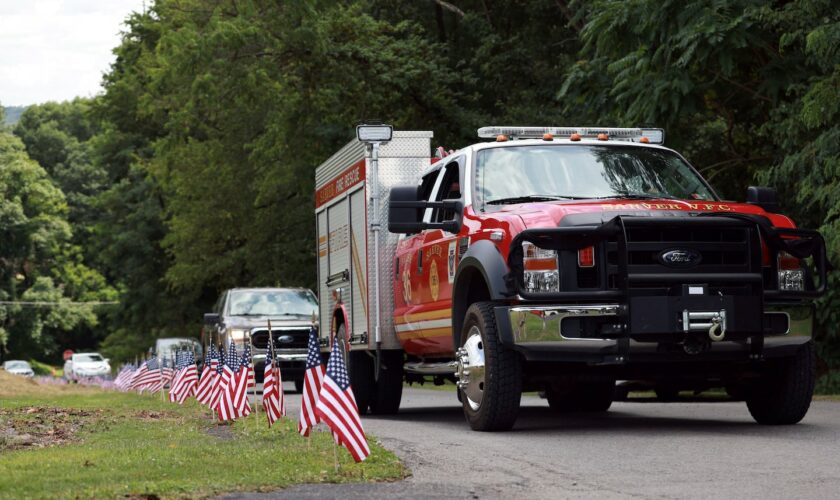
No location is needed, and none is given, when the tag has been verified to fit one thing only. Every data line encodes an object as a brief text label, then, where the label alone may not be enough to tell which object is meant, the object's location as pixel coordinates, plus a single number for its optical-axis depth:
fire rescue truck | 11.46
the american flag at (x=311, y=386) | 10.42
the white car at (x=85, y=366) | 66.37
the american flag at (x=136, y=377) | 28.77
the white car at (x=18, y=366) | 72.04
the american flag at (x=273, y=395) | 14.20
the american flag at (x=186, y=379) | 21.02
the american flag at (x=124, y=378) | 33.72
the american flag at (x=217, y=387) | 16.45
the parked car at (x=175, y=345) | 36.45
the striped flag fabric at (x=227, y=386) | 15.64
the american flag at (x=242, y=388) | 15.30
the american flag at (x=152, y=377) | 26.58
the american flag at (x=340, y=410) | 9.54
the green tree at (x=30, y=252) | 83.62
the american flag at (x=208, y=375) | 17.84
